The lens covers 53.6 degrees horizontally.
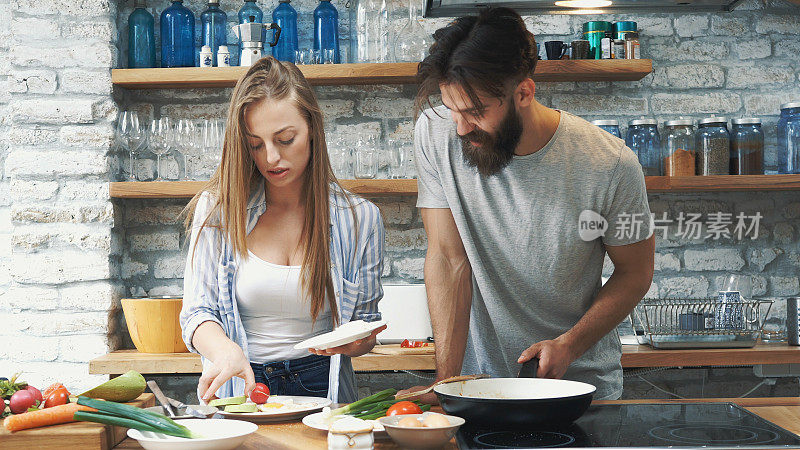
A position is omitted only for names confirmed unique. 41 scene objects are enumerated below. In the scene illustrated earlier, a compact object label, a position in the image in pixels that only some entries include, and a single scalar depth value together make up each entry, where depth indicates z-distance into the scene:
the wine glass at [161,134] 3.40
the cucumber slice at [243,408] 1.52
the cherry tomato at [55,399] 1.43
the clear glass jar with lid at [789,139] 3.41
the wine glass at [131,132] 3.38
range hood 1.74
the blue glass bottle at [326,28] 3.48
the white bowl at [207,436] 1.24
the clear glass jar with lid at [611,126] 3.35
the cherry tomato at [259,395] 1.61
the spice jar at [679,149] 3.37
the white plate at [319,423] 1.38
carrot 1.33
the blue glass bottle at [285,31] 3.47
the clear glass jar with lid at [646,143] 3.40
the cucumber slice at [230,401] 1.56
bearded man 1.94
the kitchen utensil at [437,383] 1.54
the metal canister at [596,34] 3.44
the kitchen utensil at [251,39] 3.32
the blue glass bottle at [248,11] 3.50
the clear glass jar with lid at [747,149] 3.40
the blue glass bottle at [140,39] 3.50
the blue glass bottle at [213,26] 3.53
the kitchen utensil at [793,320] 3.21
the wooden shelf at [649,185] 3.29
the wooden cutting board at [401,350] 3.11
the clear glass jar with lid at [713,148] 3.39
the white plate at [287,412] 1.50
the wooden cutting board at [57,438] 1.33
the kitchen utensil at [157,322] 3.17
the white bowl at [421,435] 1.27
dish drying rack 3.12
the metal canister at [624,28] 3.44
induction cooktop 1.27
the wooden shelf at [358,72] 3.34
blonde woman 1.92
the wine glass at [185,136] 3.38
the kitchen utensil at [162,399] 1.48
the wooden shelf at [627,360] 3.05
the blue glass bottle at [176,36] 3.50
